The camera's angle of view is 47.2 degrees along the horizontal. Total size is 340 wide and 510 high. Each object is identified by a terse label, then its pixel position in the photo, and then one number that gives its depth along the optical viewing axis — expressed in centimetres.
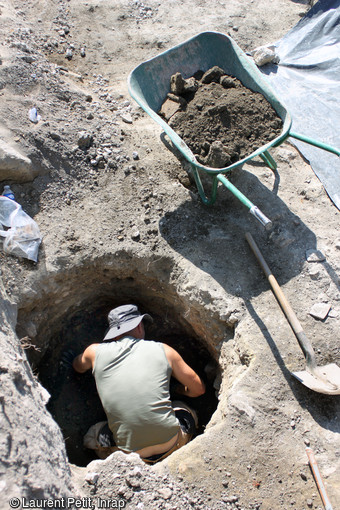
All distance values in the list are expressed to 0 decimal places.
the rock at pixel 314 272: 341
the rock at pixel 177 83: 379
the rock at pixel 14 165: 348
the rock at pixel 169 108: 379
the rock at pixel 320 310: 321
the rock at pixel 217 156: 334
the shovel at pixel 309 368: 281
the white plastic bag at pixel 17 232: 332
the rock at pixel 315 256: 348
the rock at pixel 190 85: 383
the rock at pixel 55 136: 383
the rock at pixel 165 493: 252
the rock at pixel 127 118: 437
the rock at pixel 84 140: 389
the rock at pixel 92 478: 254
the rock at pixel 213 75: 390
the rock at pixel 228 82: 385
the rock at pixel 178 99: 382
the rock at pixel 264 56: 492
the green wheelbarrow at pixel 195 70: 359
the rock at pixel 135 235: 364
